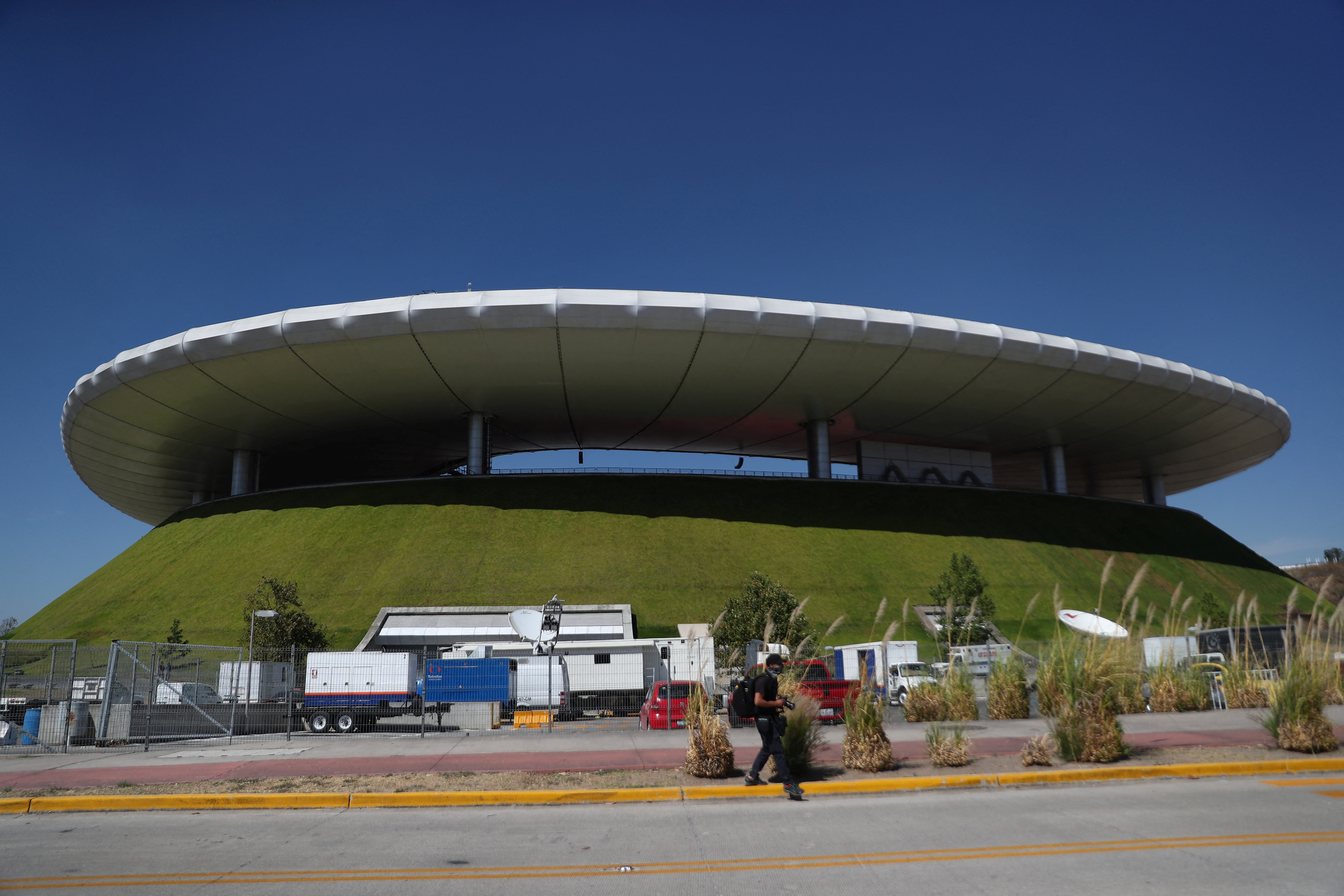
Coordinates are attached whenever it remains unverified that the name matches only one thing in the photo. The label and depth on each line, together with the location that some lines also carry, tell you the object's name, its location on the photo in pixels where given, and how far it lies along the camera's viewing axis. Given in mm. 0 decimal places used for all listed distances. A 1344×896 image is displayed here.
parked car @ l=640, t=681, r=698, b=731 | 19250
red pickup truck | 17484
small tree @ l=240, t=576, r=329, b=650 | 32031
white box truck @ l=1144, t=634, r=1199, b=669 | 18281
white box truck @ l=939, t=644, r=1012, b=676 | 18500
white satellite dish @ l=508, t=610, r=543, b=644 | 24734
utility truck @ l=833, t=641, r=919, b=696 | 24703
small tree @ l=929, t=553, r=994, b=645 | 31859
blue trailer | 23828
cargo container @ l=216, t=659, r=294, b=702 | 24172
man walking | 10391
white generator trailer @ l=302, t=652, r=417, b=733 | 23109
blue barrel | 18812
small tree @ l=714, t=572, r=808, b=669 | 29359
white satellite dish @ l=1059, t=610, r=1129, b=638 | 13844
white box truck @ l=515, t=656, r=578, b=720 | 24062
